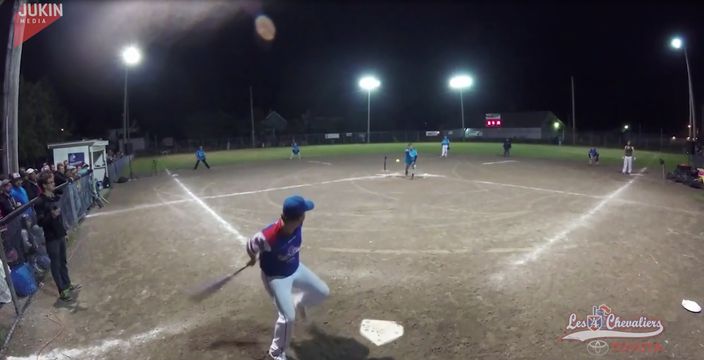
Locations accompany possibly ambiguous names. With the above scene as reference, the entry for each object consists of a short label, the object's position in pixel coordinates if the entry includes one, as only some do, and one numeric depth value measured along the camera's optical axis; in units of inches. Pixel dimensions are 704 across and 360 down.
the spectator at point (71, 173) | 560.8
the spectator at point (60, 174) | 548.4
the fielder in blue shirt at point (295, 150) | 1434.5
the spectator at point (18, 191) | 431.8
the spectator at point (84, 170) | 636.7
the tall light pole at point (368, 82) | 2448.3
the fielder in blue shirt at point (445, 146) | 1423.5
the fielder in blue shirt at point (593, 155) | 1167.0
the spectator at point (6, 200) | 385.1
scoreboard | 2541.8
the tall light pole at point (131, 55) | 1104.3
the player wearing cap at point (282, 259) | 204.5
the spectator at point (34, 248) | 338.6
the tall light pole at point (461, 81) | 2497.5
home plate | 240.7
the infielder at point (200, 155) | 1182.2
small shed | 768.9
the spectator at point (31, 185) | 489.7
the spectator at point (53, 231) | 284.7
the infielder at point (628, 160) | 930.5
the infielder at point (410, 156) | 924.0
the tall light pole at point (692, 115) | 1222.0
